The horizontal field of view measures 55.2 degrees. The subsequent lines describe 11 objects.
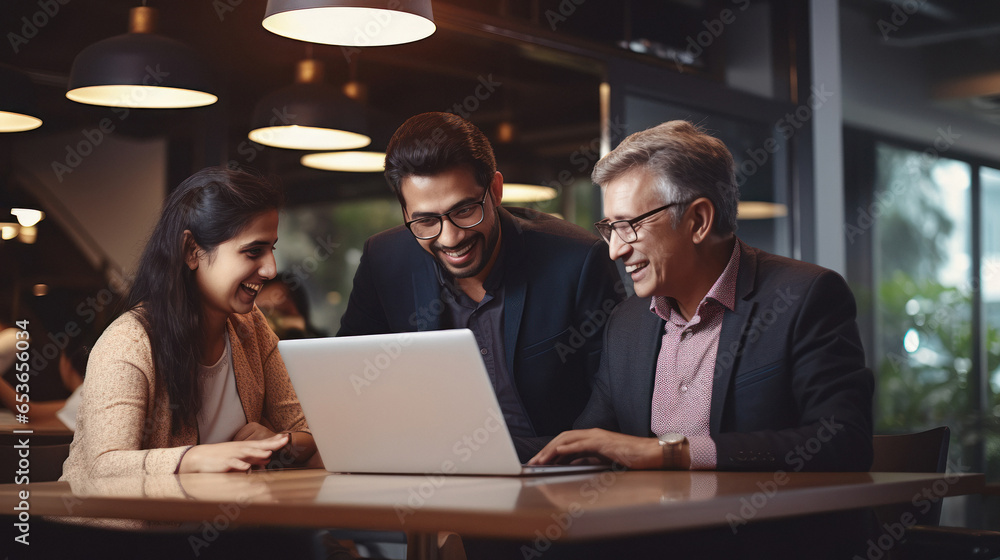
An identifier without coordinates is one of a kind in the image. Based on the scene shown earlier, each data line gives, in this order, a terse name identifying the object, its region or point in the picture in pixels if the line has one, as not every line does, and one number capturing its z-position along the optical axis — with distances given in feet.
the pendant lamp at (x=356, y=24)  7.34
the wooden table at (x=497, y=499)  3.67
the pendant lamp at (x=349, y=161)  16.42
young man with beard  7.95
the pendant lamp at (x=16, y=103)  11.21
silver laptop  5.26
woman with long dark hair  6.59
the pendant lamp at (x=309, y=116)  12.26
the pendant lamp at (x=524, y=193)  23.48
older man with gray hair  5.87
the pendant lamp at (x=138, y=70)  9.64
